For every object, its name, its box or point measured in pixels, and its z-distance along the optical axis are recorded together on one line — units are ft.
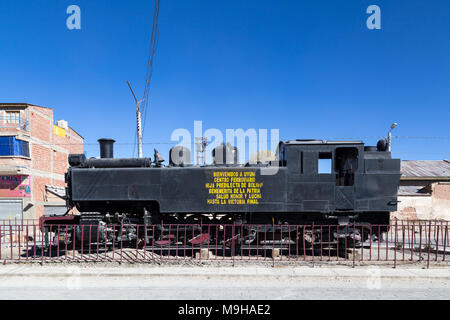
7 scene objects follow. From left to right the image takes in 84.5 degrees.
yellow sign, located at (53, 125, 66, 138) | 69.51
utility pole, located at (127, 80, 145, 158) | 42.45
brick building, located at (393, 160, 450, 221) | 49.62
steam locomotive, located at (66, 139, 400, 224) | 23.70
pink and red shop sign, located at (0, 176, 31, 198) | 56.65
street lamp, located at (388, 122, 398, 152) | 54.19
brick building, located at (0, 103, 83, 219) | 55.34
